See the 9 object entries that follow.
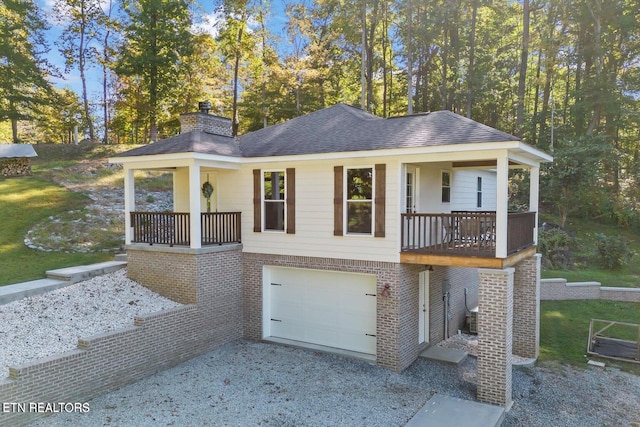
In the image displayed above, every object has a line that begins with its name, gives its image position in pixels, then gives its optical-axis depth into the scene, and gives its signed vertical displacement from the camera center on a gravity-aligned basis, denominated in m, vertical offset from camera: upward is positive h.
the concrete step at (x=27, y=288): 9.54 -2.21
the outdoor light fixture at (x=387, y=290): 9.35 -2.12
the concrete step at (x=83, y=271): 10.98 -2.02
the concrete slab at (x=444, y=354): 10.00 -3.96
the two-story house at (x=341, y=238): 8.48 -0.99
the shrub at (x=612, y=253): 17.36 -2.41
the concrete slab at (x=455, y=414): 7.08 -3.93
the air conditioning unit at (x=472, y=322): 12.99 -3.96
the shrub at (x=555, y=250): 17.86 -2.38
